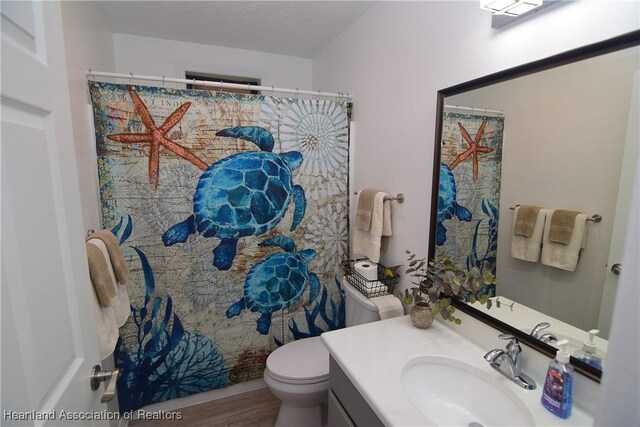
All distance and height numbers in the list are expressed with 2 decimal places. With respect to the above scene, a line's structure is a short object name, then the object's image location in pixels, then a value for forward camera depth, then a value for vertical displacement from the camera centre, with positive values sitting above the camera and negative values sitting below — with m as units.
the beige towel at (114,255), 1.20 -0.33
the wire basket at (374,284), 1.62 -0.60
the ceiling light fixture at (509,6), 0.90 +0.53
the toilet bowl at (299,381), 1.52 -1.06
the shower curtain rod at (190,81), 1.53 +0.52
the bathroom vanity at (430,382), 0.86 -0.66
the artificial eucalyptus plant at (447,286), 1.15 -0.45
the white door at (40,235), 0.52 -0.13
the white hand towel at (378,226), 1.66 -0.28
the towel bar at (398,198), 1.60 -0.13
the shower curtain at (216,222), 1.66 -0.30
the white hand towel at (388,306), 1.51 -0.67
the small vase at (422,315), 1.27 -0.60
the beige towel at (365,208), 1.72 -0.20
